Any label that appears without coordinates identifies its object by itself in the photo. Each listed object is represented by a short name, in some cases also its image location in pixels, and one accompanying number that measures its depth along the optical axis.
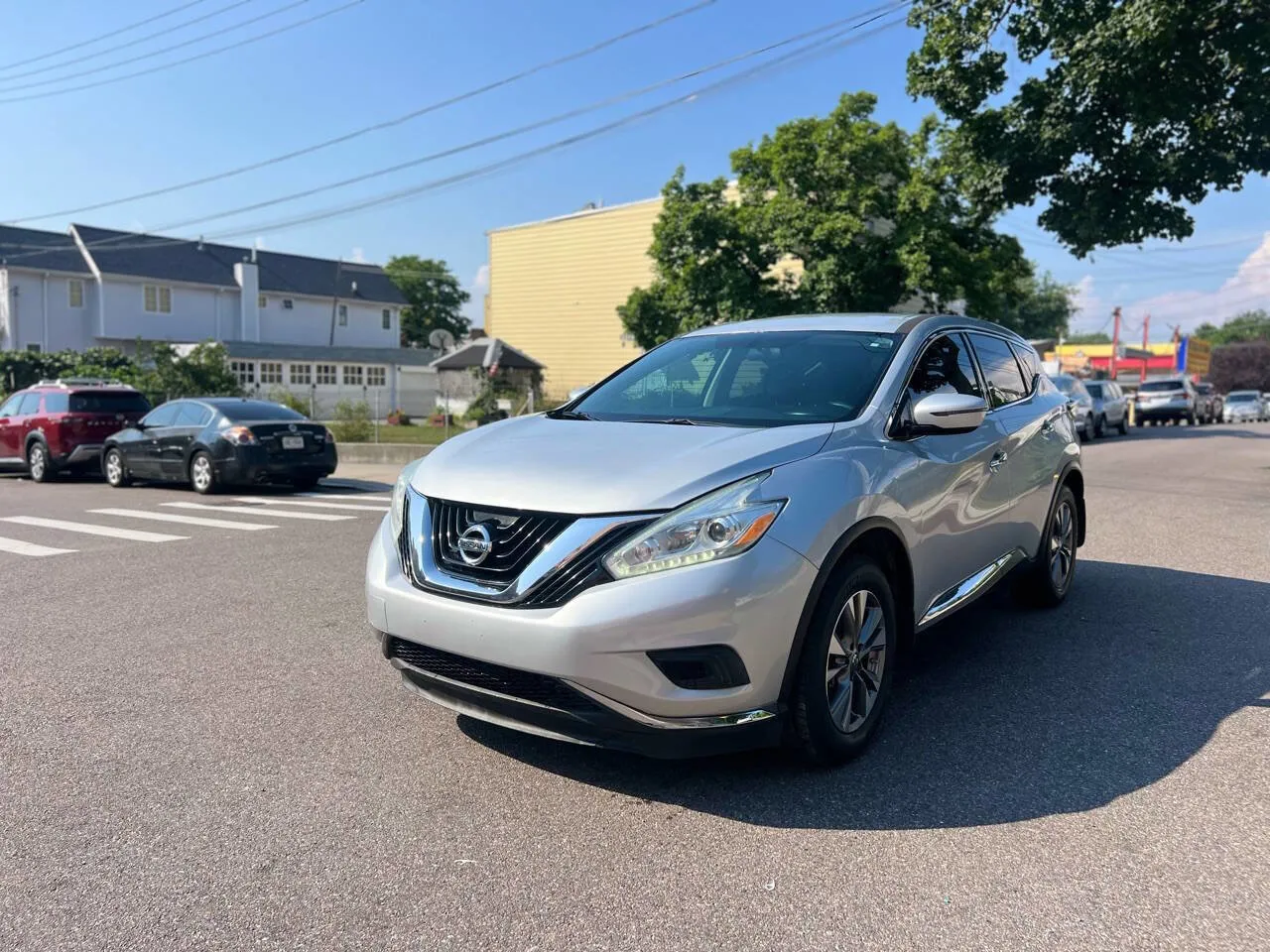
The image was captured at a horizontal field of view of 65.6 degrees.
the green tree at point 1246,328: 131.75
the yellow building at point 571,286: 39.31
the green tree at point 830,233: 22.98
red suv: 16.27
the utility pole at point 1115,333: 69.44
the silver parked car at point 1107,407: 28.44
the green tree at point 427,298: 84.81
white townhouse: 42.16
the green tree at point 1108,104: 14.45
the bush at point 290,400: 29.38
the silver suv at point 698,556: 3.24
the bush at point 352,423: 23.39
